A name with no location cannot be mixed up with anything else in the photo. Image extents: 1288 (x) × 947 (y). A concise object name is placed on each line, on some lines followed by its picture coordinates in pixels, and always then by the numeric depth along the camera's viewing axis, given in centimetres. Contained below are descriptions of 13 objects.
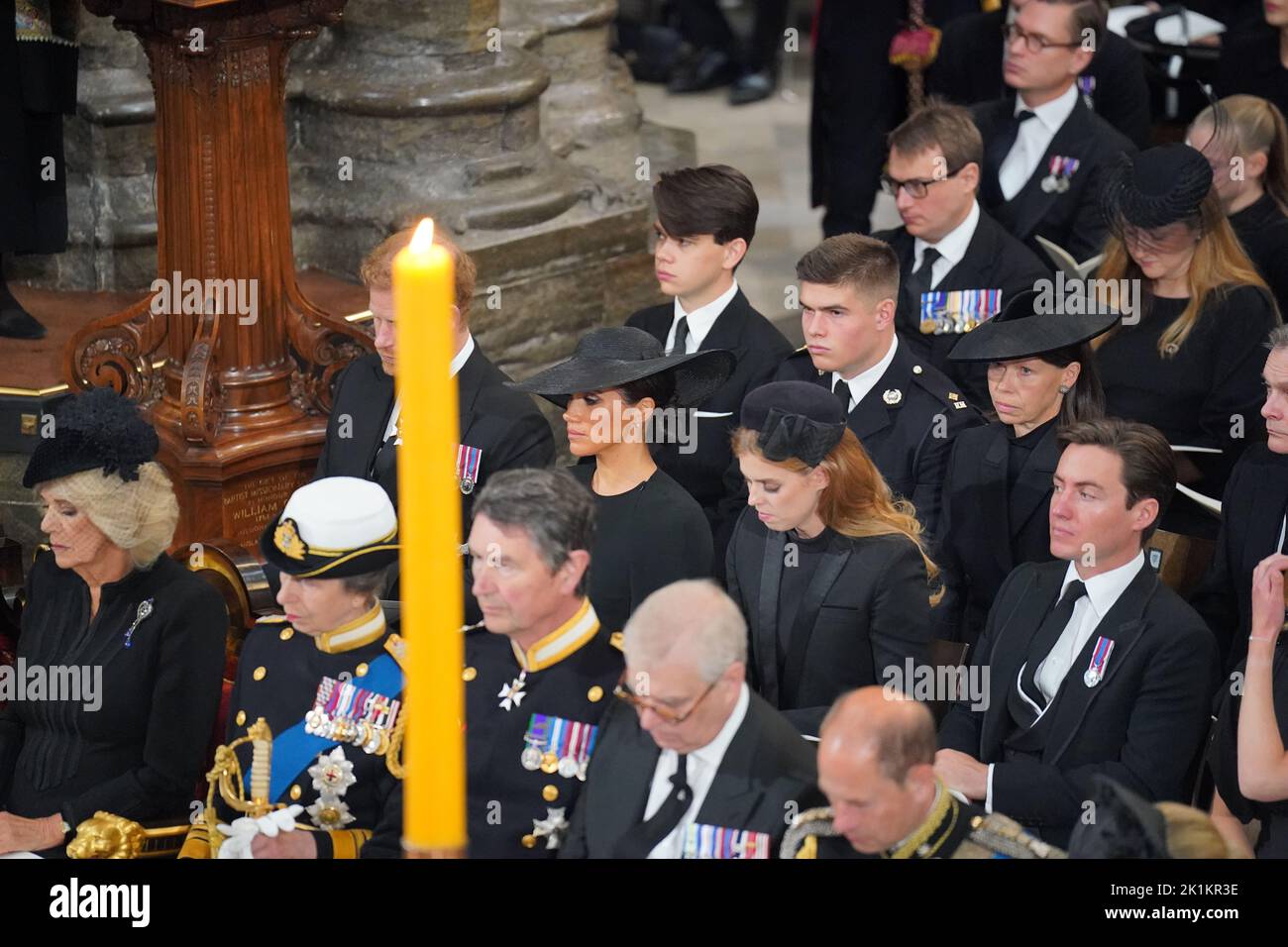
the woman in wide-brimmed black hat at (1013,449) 812
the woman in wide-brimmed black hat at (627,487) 737
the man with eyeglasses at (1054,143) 1099
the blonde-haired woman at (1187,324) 895
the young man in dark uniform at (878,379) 832
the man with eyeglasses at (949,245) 976
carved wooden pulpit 892
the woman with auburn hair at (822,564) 698
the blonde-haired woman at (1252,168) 1011
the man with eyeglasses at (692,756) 556
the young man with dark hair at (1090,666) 654
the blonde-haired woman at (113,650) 694
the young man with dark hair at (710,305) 890
